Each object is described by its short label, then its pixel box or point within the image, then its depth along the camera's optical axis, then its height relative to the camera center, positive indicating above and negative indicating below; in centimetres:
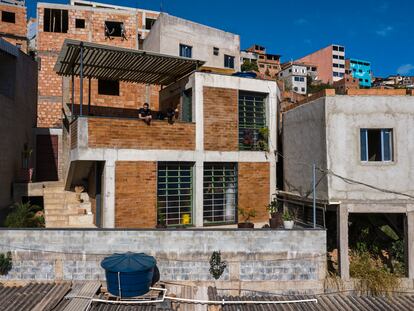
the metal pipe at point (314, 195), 1175 -93
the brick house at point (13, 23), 3678 +1561
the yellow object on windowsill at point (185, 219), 1420 -204
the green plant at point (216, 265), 1112 -304
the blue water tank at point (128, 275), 990 -299
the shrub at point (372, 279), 1124 -356
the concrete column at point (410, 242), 1166 -246
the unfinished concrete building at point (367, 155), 1191 +41
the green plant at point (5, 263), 1086 -288
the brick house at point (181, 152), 1284 +61
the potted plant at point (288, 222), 1241 -189
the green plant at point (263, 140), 1595 +125
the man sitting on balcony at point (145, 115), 1343 +202
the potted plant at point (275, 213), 1344 -186
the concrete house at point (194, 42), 2355 +902
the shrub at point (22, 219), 1254 -180
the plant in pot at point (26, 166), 1742 +15
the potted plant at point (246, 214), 1517 -197
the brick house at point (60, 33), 2698 +1028
